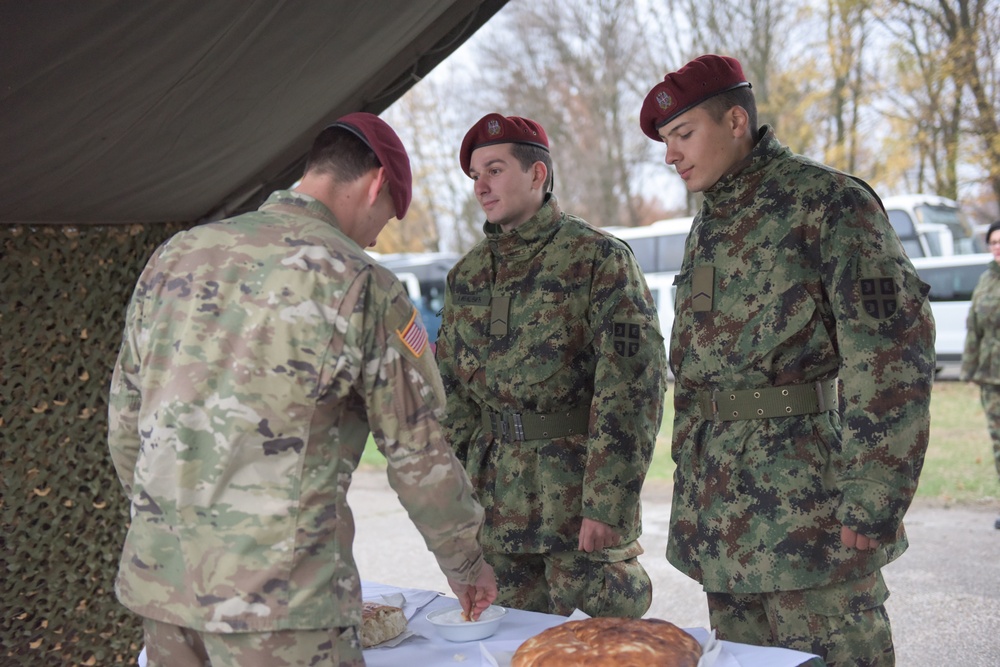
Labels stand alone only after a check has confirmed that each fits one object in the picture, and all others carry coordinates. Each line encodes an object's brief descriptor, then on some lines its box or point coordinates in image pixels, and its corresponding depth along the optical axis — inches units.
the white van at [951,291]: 601.3
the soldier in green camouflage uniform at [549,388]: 113.4
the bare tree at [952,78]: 526.6
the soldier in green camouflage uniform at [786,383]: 87.8
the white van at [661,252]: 717.9
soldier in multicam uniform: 67.5
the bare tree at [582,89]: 759.7
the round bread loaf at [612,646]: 70.9
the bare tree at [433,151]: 835.4
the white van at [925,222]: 638.5
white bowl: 83.0
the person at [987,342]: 267.1
